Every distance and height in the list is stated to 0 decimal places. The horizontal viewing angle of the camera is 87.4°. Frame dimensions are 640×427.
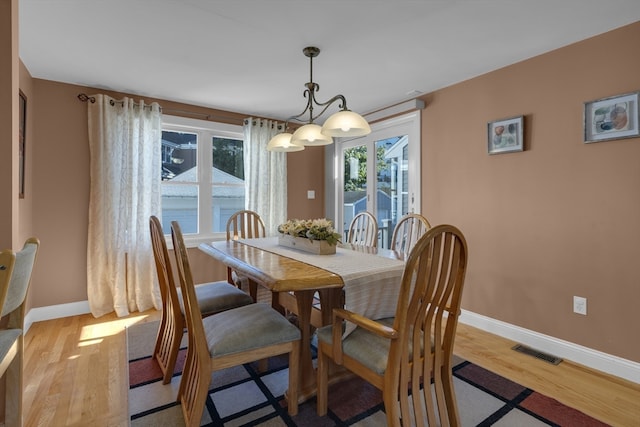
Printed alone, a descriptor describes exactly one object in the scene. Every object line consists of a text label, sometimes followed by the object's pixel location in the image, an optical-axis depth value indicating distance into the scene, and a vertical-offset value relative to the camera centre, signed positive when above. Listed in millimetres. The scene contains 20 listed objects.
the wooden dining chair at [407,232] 2492 -147
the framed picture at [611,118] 2010 +594
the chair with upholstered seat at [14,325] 943 -463
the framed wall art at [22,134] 2498 +608
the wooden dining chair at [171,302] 1798 -556
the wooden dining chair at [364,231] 2820 -155
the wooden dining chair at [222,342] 1420 -594
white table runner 1542 -315
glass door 3539 +445
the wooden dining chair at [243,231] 2783 -173
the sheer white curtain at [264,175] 3867 +451
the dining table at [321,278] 1512 -298
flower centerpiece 2068 -149
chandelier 1952 +522
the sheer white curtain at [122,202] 3057 +101
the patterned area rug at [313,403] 1623 -1000
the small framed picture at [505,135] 2562 +616
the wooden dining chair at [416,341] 1239 -553
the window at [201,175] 3613 +434
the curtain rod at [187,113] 3031 +1075
